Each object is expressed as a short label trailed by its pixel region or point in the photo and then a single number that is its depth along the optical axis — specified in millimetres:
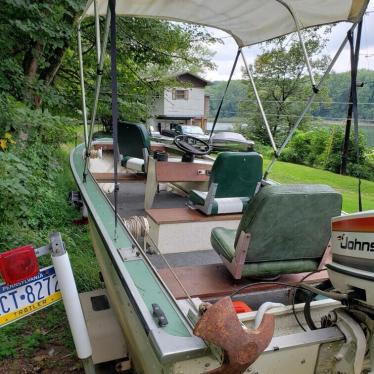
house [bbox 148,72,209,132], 28203
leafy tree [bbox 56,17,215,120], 6707
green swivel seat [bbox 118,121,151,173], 5262
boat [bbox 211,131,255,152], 8835
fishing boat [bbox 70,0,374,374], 1354
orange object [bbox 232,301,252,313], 1921
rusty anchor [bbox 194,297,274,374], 1182
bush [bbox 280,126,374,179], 13830
